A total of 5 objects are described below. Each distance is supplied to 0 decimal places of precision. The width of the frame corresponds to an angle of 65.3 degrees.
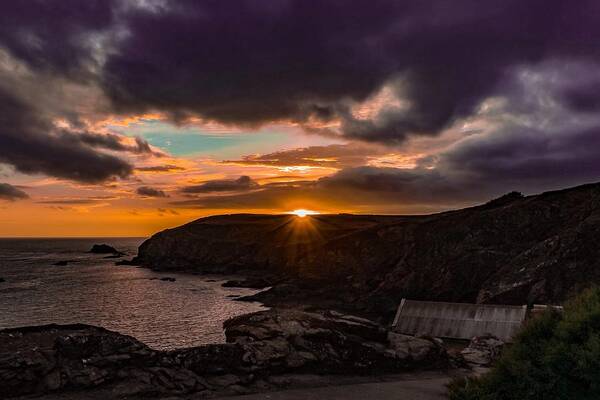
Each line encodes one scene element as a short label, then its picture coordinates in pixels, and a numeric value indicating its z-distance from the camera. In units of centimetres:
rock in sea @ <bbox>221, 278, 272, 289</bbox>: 9769
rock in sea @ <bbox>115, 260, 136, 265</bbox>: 15988
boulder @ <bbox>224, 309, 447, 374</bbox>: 2106
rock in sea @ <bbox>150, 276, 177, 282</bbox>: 10969
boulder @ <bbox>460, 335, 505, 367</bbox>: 2666
